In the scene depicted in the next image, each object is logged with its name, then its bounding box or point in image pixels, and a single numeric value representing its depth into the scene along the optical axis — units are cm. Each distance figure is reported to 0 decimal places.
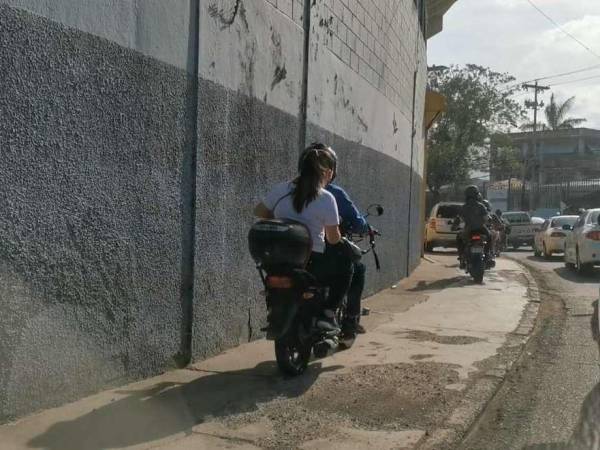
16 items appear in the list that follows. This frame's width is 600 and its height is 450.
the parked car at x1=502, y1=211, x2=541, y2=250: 2911
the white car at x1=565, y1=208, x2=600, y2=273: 1491
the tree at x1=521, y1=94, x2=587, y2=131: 5335
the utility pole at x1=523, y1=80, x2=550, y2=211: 5332
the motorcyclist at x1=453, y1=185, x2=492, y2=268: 1327
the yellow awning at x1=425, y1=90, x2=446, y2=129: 1983
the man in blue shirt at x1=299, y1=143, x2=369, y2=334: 609
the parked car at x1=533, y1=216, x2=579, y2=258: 2117
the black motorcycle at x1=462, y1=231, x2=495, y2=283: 1292
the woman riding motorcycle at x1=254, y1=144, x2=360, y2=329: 539
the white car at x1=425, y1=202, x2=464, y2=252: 2458
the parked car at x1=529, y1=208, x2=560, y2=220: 4538
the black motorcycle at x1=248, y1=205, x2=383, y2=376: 505
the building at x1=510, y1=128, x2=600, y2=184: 5603
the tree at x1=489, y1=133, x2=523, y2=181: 4597
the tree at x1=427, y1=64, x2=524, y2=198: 4328
